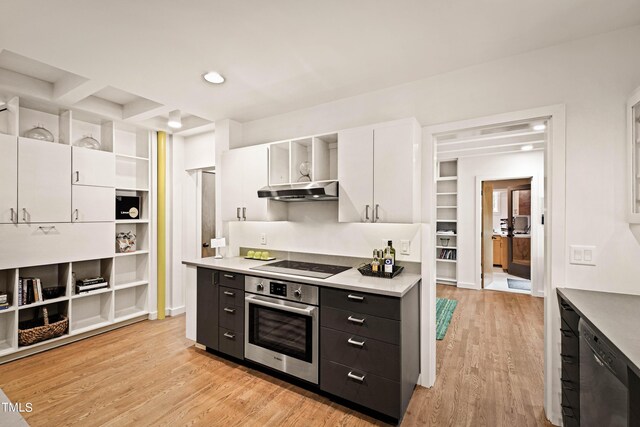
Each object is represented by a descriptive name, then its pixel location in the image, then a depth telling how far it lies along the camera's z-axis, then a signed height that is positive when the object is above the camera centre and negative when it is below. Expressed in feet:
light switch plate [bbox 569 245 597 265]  6.40 -0.95
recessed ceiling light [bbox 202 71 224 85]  8.08 +3.76
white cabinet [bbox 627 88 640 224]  5.74 +1.07
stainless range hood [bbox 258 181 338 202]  8.41 +0.59
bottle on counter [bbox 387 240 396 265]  8.17 -1.09
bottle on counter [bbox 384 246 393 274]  7.84 -1.43
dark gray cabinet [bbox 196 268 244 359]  9.17 -3.26
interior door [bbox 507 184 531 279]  22.70 -1.72
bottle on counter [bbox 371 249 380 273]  8.13 -1.48
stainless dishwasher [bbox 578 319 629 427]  3.83 -2.49
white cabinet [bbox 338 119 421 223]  7.61 +1.05
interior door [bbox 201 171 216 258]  15.29 +0.00
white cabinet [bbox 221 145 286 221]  10.25 +0.92
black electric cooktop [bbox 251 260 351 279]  8.39 -1.79
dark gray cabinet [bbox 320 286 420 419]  6.51 -3.22
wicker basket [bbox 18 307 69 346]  9.67 -4.09
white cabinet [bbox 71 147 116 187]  10.84 +1.66
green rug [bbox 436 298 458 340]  11.82 -4.76
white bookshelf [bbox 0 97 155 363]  9.74 -2.09
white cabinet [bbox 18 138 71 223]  9.55 +0.98
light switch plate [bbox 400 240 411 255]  8.52 -1.03
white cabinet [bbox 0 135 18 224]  9.09 +0.98
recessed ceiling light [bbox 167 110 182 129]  11.52 +3.66
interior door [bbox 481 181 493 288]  18.84 -0.93
